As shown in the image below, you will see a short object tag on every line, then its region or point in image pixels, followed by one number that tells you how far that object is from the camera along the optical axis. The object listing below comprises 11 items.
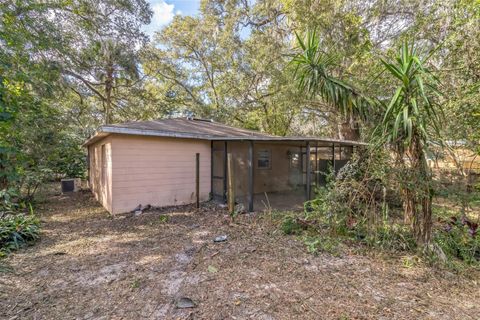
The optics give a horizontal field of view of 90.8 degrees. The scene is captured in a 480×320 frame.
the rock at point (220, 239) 4.55
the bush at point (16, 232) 4.18
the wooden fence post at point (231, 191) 5.72
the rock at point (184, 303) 2.61
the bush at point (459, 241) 3.73
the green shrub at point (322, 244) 4.03
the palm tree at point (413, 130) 3.13
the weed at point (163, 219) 5.94
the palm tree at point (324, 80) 3.75
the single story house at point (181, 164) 6.45
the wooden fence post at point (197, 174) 6.53
